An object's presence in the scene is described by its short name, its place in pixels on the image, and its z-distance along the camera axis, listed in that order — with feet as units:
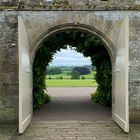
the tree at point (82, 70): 153.19
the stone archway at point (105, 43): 34.71
